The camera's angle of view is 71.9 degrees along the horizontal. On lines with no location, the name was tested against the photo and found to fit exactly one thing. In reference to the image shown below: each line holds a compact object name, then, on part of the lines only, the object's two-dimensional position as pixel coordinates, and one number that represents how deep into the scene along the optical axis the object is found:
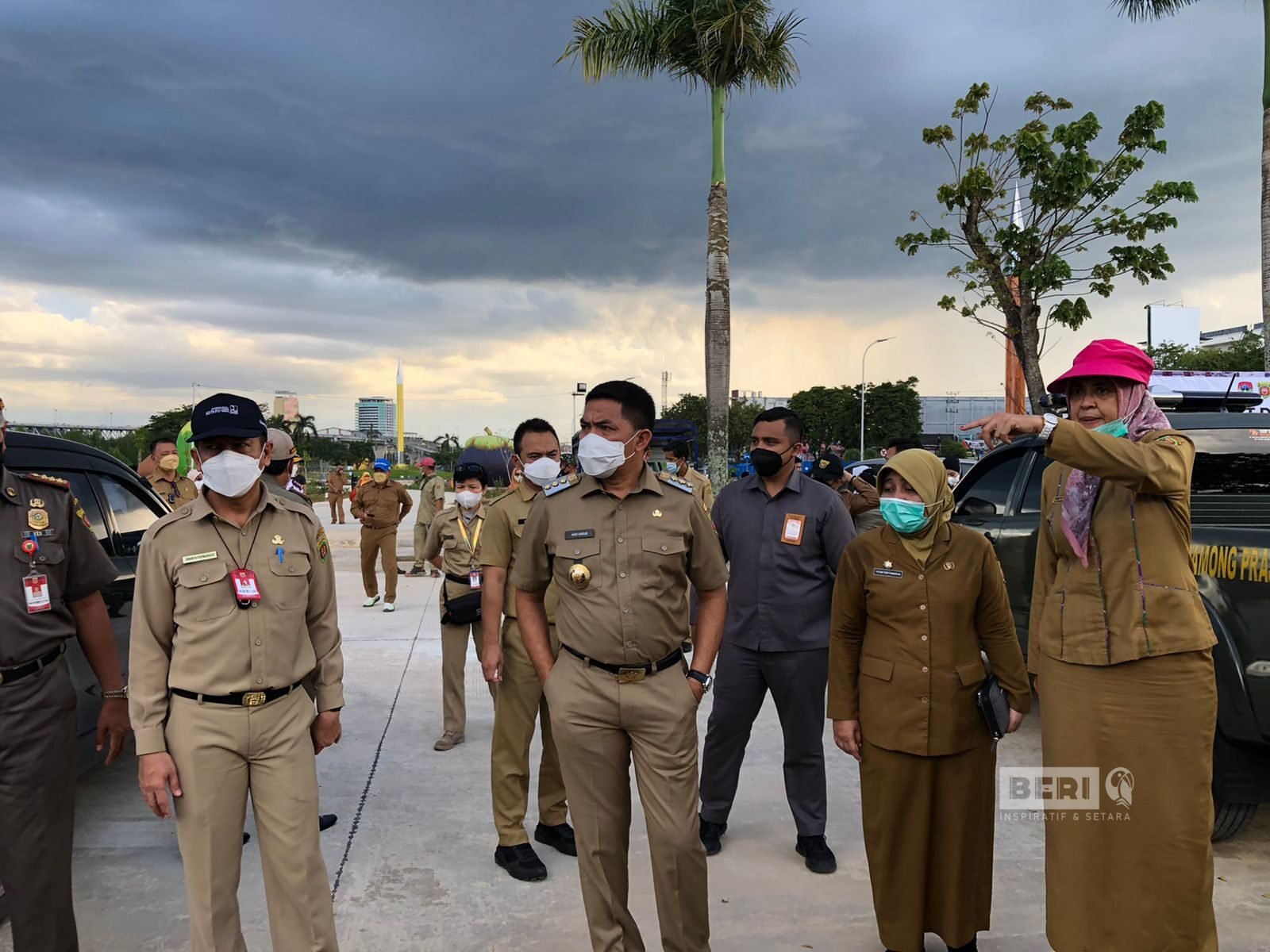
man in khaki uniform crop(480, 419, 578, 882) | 3.75
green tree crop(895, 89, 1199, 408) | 13.12
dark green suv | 3.39
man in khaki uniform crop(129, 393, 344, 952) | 2.48
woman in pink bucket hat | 2.57
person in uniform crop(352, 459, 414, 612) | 10.13
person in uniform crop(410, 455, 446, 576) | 8.30
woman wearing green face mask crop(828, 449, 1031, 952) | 2.91
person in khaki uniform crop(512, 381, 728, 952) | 2.78
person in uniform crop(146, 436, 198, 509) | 7.11
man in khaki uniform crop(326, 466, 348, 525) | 22.06
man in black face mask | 3.84
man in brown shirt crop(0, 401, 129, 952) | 2.50
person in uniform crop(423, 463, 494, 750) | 5.36
